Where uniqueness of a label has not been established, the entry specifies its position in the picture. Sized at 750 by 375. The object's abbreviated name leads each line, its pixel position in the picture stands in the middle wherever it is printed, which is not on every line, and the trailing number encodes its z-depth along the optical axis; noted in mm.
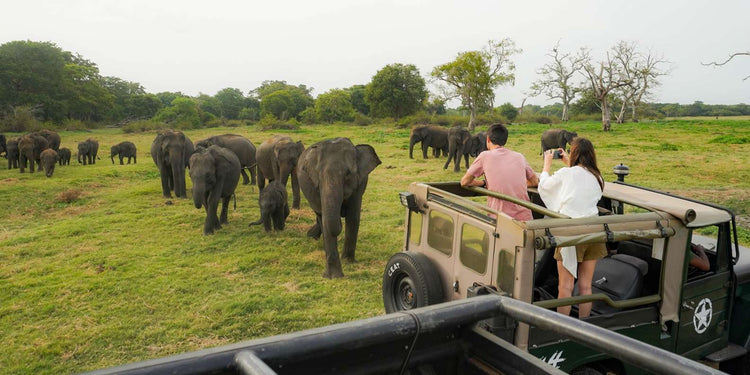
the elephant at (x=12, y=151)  20594
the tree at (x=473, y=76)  51406
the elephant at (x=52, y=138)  22286
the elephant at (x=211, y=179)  9812
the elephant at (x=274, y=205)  9430
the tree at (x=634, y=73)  47950
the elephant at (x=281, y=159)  12039
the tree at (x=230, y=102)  94938
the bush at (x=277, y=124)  43975
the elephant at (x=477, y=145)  21047
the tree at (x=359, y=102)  78625
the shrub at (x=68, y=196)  13328
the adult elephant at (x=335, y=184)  7262
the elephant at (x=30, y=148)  19406
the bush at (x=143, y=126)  42312
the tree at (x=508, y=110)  77350
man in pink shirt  4742
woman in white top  3820
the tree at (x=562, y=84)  51844
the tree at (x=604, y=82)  37691
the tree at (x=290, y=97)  72688
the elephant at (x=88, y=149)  23016
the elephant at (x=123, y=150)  23891
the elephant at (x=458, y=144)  20172
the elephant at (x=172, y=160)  13648
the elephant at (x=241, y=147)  15547
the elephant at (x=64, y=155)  22212
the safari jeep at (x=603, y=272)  3439
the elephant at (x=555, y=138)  22484
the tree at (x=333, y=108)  66138
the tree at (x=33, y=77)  42531
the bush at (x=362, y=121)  53091
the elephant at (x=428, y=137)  24562
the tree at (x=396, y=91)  58469
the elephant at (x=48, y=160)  18281
